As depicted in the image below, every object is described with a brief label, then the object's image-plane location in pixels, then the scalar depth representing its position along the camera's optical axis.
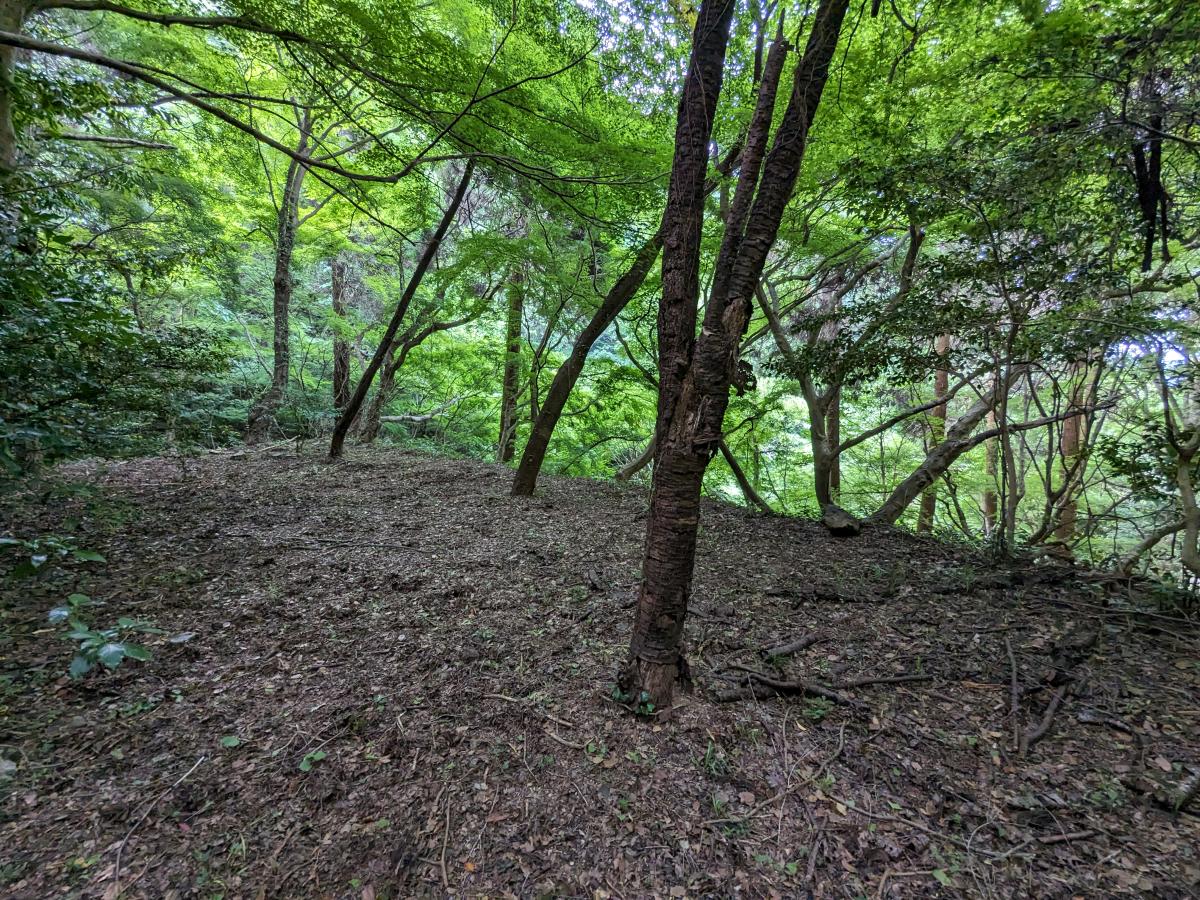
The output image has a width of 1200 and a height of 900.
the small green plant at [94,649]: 1.29
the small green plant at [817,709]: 1.95
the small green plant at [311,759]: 1.70
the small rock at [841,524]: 4.24
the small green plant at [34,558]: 1.45
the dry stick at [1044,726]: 1.78
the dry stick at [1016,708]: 1.80
